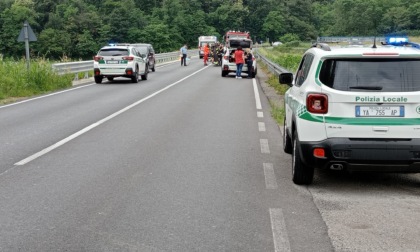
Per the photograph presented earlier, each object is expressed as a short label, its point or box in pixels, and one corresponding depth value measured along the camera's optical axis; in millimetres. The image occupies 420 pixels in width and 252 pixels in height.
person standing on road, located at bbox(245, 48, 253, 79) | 29130
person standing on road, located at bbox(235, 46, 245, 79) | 28297
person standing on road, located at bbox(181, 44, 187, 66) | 46234
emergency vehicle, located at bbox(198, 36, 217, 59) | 71250
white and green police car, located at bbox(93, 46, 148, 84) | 24938
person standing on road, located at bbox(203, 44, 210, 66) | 48781
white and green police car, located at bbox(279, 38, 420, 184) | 6164
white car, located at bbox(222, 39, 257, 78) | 30053
